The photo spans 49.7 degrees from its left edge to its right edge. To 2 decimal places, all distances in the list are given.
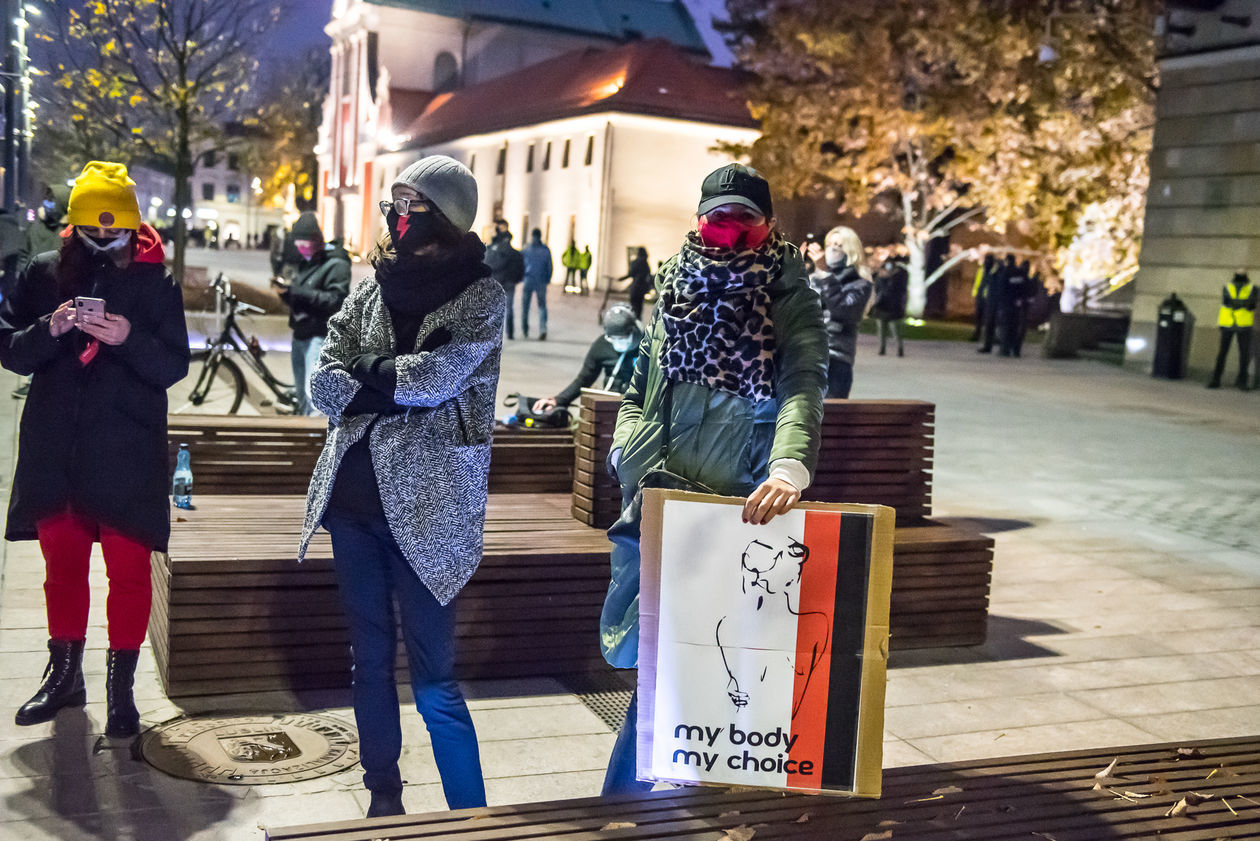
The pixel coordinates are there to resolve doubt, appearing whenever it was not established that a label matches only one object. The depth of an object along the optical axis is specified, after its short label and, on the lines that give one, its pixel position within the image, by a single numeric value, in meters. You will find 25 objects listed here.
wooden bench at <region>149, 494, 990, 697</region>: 5.09
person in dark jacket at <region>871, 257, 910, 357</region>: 25.89
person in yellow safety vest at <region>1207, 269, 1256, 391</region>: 20.91
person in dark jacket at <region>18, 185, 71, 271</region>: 11.18
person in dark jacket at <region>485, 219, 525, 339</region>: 21.78
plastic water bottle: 6.16
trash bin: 22.78
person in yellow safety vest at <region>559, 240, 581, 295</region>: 39.75
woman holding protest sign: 3.45
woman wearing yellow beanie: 4.45
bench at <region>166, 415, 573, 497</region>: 7.26
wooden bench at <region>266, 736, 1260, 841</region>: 3.05
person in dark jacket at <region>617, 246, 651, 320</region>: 26.88
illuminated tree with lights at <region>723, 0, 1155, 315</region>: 29.34
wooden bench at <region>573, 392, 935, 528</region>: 6.39
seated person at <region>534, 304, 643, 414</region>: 7.54
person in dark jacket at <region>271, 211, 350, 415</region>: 9.73
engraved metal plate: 4.41
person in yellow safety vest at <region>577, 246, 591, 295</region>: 40.03
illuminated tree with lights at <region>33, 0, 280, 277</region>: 25.81
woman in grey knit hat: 3.48
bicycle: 12.24
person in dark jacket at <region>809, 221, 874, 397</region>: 9.05
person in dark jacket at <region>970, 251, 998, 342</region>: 28.22
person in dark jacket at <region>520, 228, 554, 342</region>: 24.08
